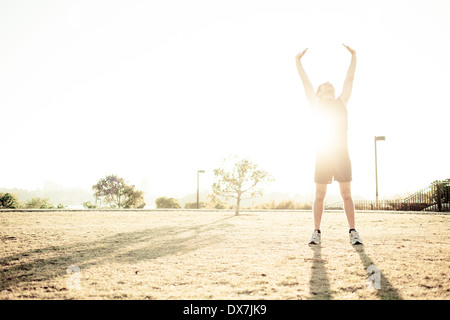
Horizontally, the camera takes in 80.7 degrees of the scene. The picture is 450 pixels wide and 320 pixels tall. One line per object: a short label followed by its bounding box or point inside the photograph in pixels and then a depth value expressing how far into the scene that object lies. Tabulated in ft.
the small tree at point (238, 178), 56.44
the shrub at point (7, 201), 81.71
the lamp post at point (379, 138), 74.59
